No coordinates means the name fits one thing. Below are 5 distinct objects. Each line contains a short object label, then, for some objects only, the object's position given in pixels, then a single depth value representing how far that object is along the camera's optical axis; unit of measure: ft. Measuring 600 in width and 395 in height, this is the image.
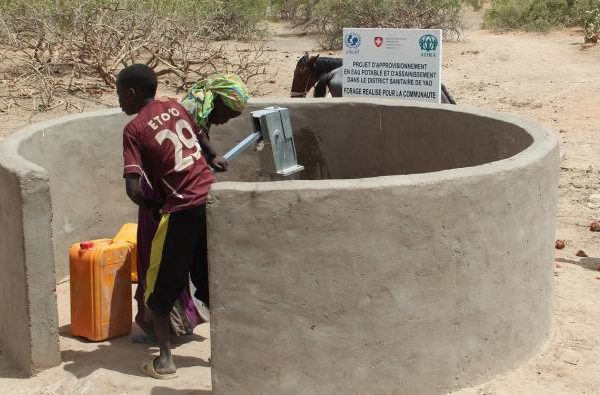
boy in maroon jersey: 14.12
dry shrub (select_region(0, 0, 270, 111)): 40.11
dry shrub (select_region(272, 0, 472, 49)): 55.83
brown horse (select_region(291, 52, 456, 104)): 27.25
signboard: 27.71
